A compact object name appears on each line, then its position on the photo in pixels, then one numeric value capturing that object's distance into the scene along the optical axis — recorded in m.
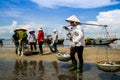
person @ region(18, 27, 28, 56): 6.96
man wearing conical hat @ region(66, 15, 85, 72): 3.78
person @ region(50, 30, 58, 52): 7.64
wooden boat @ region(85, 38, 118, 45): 19.29
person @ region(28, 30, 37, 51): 7.46
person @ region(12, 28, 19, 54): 7.22
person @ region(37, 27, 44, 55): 7.06
